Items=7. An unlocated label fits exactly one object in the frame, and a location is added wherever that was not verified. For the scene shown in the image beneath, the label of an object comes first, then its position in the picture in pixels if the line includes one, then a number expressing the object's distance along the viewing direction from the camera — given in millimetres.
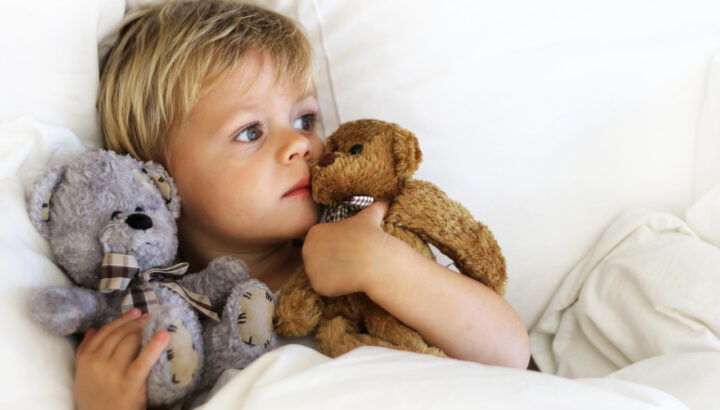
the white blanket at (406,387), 599
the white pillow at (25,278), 674
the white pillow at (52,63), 897
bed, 1010
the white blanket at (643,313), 857
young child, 821
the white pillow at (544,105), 1129
